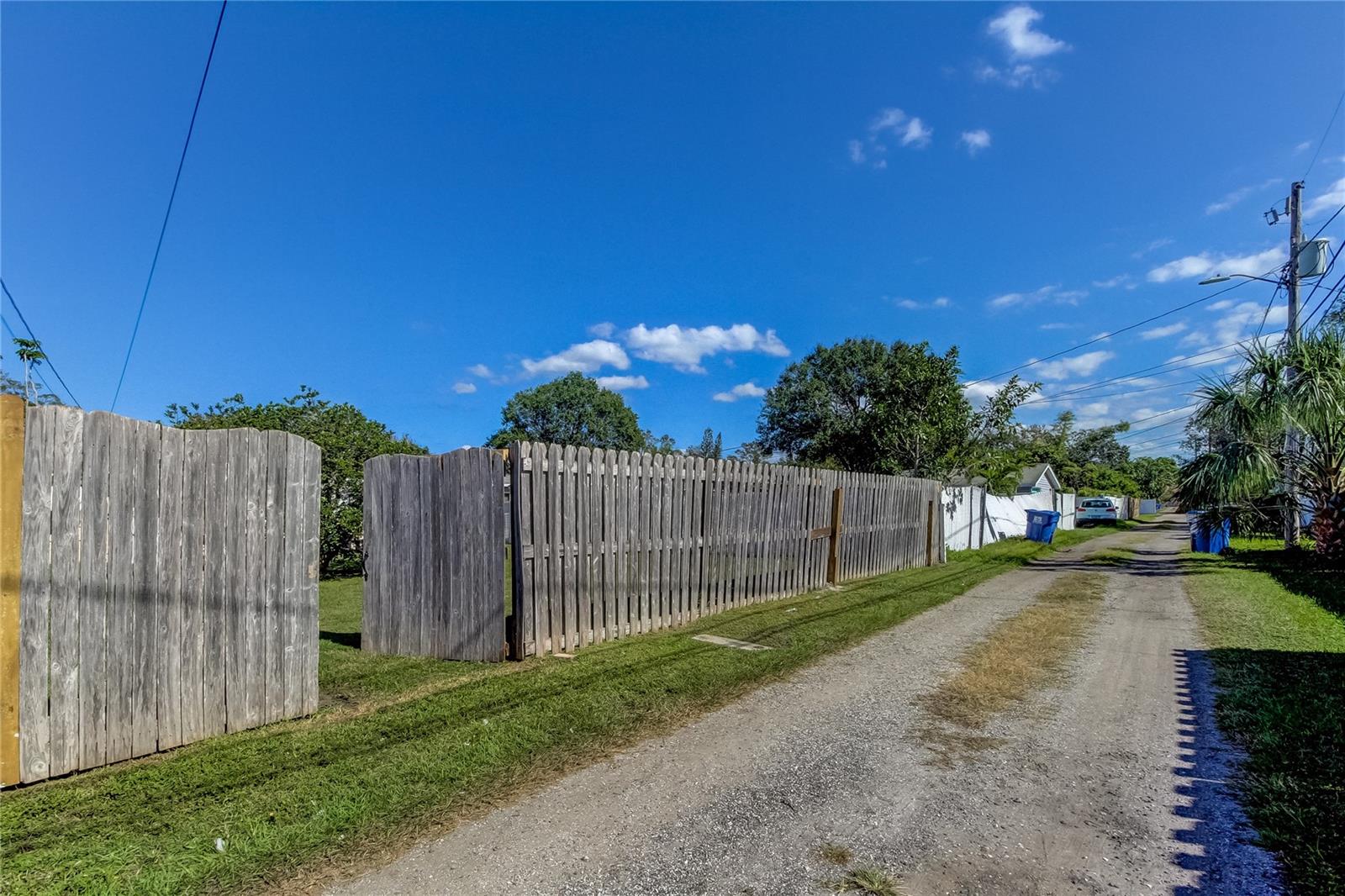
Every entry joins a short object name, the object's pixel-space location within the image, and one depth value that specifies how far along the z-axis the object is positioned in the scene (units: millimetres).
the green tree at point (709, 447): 60531
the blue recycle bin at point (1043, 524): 21859
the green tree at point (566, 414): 49250
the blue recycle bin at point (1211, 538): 16875
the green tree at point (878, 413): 19906
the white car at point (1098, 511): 38562
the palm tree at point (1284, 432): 12016
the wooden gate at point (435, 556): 5938
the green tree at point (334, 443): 12680
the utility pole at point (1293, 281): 15688
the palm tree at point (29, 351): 13859
